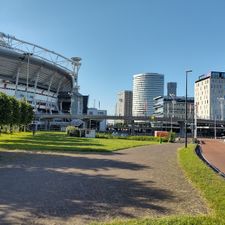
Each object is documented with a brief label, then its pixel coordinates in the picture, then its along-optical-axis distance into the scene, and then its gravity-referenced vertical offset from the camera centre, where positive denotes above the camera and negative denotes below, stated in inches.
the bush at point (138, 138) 1691.7 -91.4
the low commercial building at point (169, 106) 4921.0 +440.0
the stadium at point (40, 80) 3052.8 +678.9
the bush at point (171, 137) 1688.3 -77.4
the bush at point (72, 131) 1748.5 -54.8
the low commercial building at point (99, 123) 3994.6 +26.0
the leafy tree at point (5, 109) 1054.9 +61.7
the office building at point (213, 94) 4535.3 +672.2
